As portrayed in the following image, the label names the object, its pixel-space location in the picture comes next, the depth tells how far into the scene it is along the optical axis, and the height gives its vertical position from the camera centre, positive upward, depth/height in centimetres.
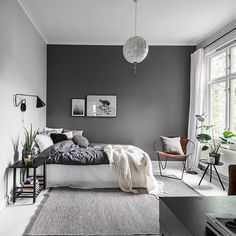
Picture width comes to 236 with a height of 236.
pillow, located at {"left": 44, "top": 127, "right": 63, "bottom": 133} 525 -36
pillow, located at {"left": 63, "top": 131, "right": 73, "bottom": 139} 509 -44
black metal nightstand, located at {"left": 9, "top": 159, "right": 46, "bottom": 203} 319 -108
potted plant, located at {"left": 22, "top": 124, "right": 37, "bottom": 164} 326 -56
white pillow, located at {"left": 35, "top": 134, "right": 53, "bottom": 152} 405 -49
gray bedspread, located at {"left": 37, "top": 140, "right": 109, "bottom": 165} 380 -70
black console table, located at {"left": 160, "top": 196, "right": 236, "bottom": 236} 86 -42
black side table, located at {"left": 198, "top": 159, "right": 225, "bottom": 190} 404 -84
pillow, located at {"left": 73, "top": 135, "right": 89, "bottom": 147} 470 -55
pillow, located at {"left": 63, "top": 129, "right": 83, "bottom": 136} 535 -41
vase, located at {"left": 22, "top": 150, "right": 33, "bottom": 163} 333 -59
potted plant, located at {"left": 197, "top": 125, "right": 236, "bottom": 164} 397 -46
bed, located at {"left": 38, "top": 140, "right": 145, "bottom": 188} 382 -96
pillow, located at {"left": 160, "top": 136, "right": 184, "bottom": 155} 494 -65
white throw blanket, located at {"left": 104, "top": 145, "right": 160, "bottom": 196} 371 -87
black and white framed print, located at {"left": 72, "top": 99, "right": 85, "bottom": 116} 575 +19
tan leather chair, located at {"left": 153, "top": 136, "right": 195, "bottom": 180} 529 -74
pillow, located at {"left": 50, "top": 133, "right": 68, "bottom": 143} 457 -46
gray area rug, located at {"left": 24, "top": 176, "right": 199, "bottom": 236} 249 -126
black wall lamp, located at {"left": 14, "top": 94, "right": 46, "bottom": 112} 347 +18
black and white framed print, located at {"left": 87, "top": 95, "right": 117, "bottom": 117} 576 +27
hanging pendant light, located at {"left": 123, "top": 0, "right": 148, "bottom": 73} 341 +102
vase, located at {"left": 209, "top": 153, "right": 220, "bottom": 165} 408 -73
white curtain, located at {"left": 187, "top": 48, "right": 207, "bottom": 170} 532 +49
